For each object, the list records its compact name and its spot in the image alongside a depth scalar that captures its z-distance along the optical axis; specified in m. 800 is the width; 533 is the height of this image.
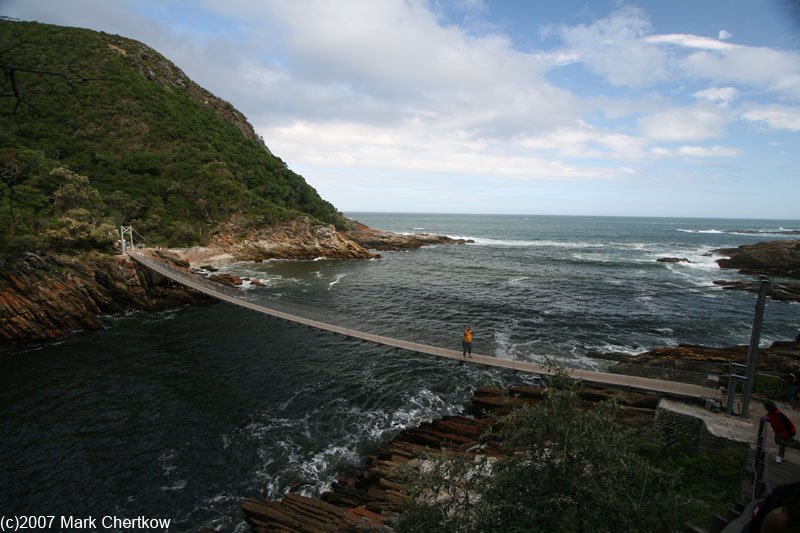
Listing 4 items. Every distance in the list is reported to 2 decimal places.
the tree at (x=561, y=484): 4.88
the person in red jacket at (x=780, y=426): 7.98
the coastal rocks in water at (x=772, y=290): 29.30
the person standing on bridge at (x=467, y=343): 14.21
